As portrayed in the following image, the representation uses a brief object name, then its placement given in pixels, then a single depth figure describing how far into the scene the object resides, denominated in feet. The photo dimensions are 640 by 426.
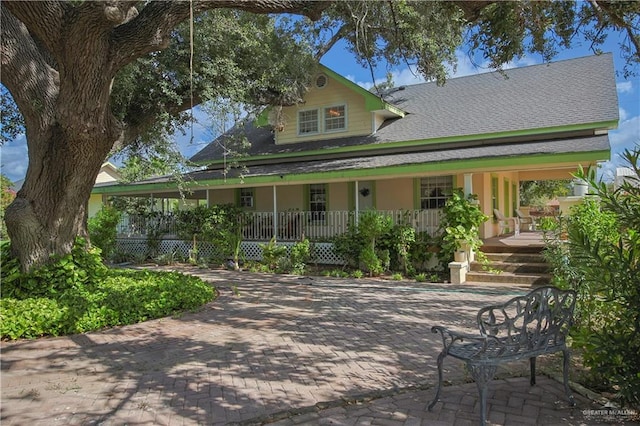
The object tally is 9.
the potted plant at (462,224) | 34.78
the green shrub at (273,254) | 43.50
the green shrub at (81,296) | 20.08
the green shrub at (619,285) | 10.41
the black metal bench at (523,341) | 10.79
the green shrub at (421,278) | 35.69
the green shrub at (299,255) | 41.98
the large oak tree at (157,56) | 19.89
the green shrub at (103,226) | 48.78
